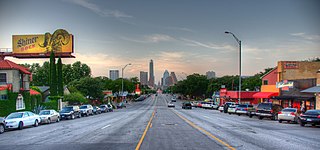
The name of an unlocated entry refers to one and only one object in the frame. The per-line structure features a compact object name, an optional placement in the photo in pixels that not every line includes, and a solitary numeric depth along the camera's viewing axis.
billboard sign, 63.25
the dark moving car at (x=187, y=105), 70.50
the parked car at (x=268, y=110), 35.63
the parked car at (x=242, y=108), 44.72
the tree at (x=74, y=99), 63.34
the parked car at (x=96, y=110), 53.10
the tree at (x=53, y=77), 57.39
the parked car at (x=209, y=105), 72.69
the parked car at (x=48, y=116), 31.51
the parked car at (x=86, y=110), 46.59
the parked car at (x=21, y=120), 24.90
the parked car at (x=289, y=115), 29.69
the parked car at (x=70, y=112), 39.07
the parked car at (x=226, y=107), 54.81
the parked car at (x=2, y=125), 23.12
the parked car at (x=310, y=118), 25.59
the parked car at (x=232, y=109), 49.29
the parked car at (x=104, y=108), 59.83
